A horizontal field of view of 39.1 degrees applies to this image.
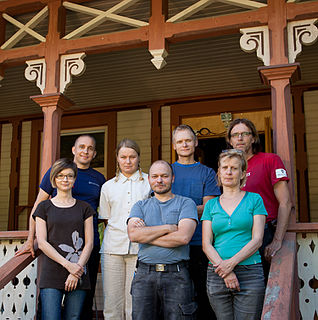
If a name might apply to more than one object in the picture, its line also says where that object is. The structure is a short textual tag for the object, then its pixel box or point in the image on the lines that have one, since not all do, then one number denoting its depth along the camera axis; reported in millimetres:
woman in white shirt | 3396
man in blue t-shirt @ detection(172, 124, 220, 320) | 3271
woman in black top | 3191
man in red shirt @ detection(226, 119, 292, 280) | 3230
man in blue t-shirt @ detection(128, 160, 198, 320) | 2869
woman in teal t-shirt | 2715
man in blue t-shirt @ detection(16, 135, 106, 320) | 3715
